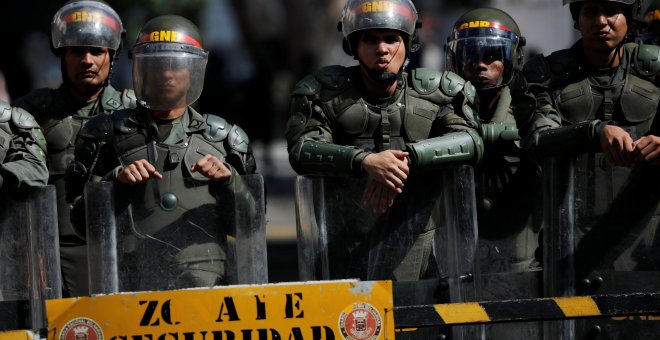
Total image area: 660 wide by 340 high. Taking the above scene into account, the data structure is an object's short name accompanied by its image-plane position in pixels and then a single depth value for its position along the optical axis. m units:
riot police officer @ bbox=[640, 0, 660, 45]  17.59
